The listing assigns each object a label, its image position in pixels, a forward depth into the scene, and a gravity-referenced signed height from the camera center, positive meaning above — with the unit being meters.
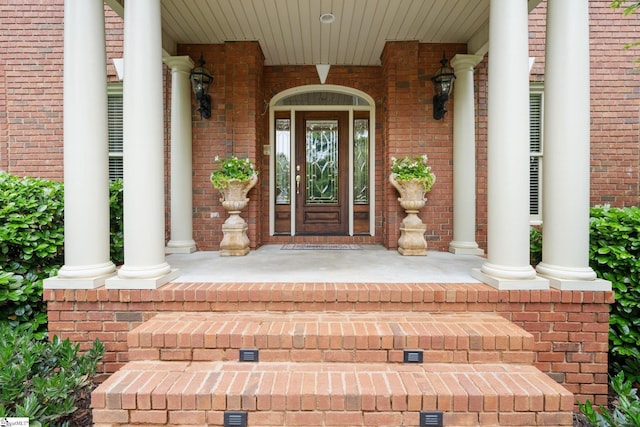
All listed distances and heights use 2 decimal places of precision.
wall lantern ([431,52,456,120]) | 4.08 +1.52
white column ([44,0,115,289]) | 2.57 +0.52
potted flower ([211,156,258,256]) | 4.08 +0.20
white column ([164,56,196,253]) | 4.29 +0.75
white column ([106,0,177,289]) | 2.57 +0.50
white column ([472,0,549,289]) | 2.55 +0.48
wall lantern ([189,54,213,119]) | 4.11 +1.57
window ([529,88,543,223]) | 4.83 +0.70
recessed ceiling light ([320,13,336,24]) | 3.70 +2.16
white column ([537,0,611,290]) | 2.50 +0.48
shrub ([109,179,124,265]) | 3.39 -0.13
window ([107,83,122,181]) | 4.77 +1.13
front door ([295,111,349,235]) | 5.23 +0.56
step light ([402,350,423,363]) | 2.12 -0.96
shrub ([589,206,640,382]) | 2.67 -0.57
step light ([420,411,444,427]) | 1.77 -1.13
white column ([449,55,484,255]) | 4.26 +0.61
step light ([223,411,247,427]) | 1.78 -1.12
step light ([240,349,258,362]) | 2.13 -0.95
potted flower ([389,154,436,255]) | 4.09 +0.18
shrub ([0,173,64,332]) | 2.77 -0.30
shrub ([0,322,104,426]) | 1.86 -1.03
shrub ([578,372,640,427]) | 1.80 -1.19
